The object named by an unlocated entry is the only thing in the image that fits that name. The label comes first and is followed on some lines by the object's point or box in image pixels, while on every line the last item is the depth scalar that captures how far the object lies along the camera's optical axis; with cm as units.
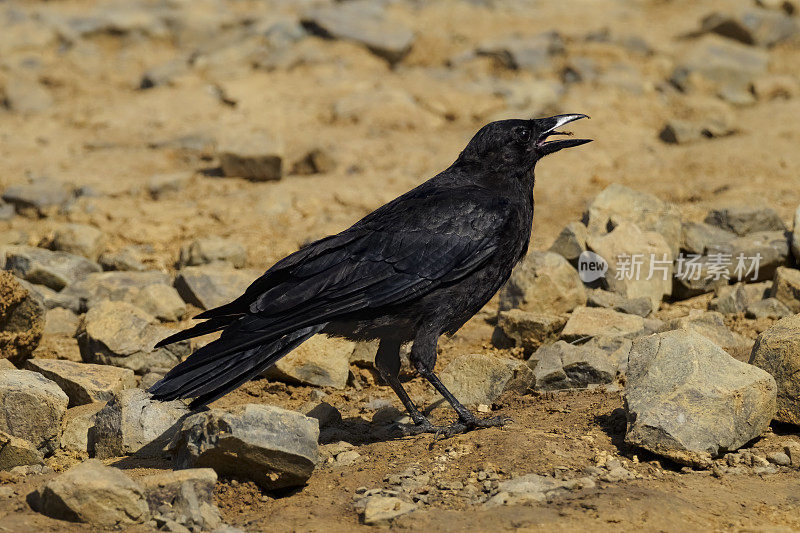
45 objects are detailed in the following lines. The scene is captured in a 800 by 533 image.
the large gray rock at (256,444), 825
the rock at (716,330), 1187
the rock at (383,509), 778
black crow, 945
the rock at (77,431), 998
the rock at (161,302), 1420
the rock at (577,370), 1116
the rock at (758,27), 2814
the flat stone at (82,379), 1086
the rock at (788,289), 1346
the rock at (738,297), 1398
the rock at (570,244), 1484
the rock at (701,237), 1551
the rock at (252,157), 1989
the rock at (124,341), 1232
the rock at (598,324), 1227
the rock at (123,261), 1642
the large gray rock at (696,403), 875
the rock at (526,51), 2680
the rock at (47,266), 1518
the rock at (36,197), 1928
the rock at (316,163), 2078
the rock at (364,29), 2709
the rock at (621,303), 1370
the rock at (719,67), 2587
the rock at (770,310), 1338
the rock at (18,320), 1179
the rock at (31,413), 962
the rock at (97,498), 757
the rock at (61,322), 1397
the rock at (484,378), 1108
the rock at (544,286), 1387
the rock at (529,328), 1253
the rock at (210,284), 1464
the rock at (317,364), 1191
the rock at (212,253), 1642
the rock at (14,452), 915
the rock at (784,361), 952
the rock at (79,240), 1669
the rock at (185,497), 770
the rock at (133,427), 950
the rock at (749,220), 1605
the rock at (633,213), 1559
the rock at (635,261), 1452
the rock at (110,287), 1482
